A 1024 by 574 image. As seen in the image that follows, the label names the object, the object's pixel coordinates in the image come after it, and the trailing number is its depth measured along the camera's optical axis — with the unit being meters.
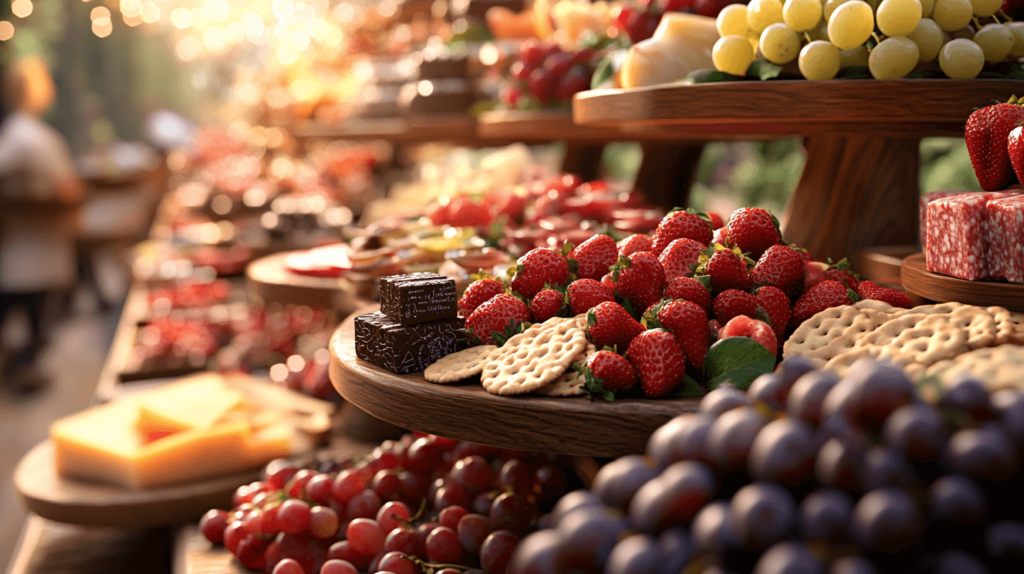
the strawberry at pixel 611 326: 0.87
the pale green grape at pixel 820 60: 1.09
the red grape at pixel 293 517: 1.27
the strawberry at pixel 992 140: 0.92
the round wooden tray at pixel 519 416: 0.77
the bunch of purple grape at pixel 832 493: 0.48
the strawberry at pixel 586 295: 0.96
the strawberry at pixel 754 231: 1.00
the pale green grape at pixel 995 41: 1.09
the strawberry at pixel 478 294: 1.07
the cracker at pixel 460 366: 0.89
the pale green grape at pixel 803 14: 1.14
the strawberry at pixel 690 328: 0.85
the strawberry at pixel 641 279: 0.94
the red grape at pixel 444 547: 1.16
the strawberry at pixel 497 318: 0.99
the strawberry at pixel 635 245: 1.08
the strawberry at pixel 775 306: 0.90
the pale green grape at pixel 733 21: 1.25
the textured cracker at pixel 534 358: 0.83
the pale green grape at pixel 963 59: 1.06
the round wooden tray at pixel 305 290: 1.66
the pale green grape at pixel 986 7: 1.14
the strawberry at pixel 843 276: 1.02
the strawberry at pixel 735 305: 0.90
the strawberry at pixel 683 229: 1.05
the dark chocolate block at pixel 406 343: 0.95
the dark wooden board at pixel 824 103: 1.01
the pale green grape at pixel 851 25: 1.08
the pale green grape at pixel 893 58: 1.06
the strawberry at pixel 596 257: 1.07
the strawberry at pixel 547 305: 0.99
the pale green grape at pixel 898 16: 1.07
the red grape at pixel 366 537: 1.21
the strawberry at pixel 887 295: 0.98
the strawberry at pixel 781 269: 0.94
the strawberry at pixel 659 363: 0.81
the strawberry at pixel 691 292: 0.91
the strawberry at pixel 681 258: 0.97
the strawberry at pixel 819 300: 0.93
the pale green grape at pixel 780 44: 1.14
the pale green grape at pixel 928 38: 1.10
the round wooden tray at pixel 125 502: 1.61
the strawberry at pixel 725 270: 0.93
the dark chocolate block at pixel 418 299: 0.96
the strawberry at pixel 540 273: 1.04
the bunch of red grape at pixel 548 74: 2.08
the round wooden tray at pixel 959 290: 0.83
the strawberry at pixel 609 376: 0.81
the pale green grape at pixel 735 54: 1.17
